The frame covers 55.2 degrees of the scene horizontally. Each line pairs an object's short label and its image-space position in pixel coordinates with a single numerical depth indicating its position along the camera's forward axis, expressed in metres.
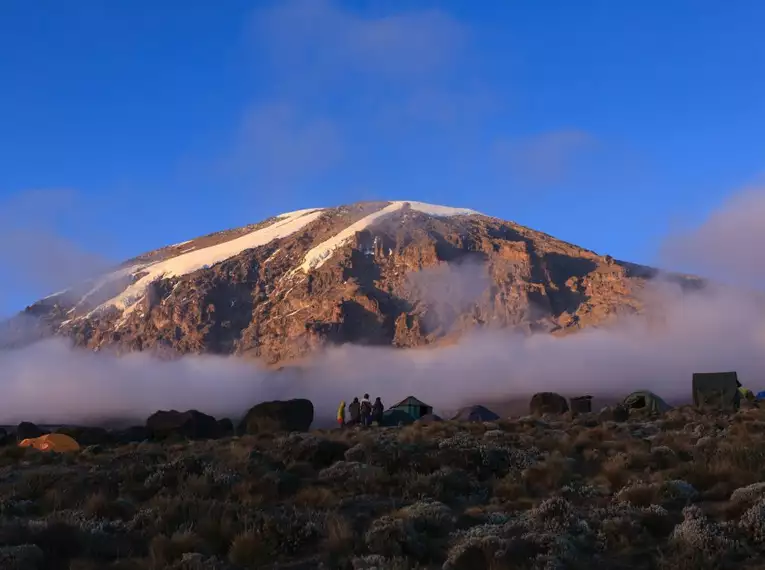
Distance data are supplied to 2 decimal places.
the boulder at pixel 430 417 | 38.61
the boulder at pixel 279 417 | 37.39
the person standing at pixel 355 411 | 33.91
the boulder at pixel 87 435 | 34.06
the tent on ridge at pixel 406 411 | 41.53
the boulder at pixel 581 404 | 42.03
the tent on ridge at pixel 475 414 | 43.28
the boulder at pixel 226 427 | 40.21
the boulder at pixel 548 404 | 44.71
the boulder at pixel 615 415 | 29.47
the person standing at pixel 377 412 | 34.81
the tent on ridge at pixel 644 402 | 35.44
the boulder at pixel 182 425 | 36.72
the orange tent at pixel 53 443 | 29.42
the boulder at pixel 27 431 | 42.03
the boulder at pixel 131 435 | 35.91
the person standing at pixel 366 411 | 32.51
